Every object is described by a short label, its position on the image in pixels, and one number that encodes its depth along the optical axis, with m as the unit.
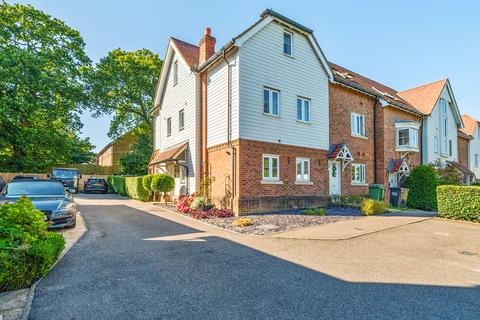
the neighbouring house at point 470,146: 31.36
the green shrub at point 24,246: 4.42
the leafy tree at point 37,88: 23.41
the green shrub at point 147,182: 17.70
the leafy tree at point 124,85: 31.62
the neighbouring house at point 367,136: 17.56
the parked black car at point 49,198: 8.44
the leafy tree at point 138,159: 33.06
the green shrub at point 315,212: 12.94
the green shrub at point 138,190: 19.67
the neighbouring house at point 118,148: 45.25
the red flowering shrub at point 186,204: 13.91
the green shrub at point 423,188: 17.45
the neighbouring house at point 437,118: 24.09
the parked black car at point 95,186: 28.19
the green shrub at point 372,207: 13.41
